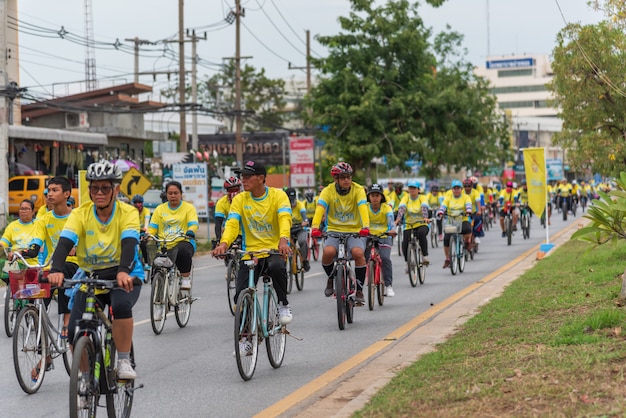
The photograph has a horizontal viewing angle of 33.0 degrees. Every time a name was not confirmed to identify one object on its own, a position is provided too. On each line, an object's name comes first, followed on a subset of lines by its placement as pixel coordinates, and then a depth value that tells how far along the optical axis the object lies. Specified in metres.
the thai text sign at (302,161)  40.16
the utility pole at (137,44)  49.74
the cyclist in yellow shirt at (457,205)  21.07
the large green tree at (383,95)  46.19
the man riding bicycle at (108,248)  6.88
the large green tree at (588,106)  25.37
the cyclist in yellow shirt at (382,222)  15.45
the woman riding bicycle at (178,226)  13.56
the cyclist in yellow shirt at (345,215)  13.00
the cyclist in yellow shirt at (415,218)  18.94
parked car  39.95
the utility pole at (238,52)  45.62
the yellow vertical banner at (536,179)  24.05
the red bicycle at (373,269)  14.49
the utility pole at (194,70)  49.94
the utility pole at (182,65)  40.88
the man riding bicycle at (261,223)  9.66
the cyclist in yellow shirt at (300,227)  19.38
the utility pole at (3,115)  30.34
